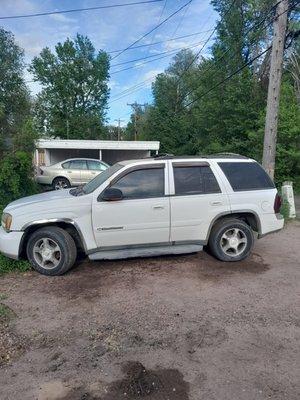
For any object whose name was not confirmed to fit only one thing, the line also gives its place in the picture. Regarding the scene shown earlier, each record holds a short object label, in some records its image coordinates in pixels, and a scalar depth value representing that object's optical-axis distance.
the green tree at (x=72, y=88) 54.22
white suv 5.59
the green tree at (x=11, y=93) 9.63
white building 27.53
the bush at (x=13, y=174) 8.88
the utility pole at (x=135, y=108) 71.18
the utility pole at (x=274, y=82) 10.16
